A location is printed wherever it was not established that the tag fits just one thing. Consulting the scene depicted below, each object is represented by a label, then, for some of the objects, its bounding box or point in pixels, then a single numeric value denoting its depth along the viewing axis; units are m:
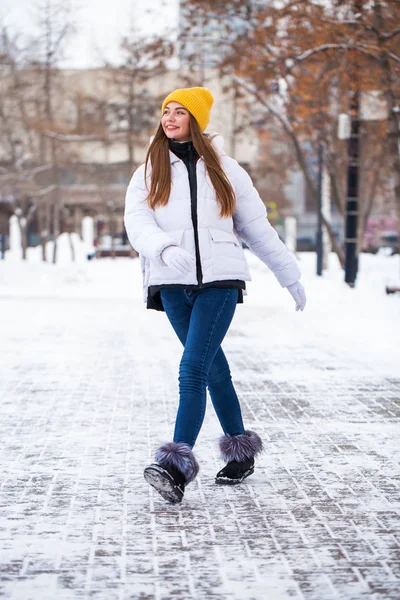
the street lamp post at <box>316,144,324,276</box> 27.27
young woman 4.86
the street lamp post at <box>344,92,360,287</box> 20.78
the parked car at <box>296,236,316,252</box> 66.31
